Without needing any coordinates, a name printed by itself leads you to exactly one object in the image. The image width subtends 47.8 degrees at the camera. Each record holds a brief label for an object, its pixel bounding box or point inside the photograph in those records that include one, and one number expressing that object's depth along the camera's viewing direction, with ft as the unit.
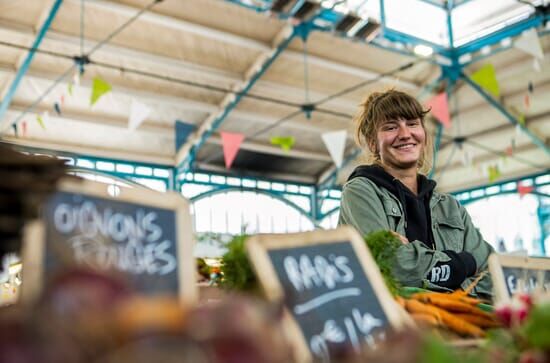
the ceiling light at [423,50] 34.19
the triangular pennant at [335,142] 27.30
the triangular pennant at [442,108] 27.53
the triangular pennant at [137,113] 24.61
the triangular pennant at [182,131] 36.40
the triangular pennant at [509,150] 42.96
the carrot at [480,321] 3.35
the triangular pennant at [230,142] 29.09
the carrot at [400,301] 3.21
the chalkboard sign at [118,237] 1.99
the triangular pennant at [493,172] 41.30
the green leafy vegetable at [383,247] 3.68
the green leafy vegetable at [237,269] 2.88
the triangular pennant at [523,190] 41.73
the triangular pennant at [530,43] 24.35
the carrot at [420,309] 3.19
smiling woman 4.87
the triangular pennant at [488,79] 25.82
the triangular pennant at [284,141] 31.55
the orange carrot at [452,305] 3.38
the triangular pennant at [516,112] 39.75
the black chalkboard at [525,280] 3.28
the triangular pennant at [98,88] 22.38
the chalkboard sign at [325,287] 2.32
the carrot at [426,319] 2.98
